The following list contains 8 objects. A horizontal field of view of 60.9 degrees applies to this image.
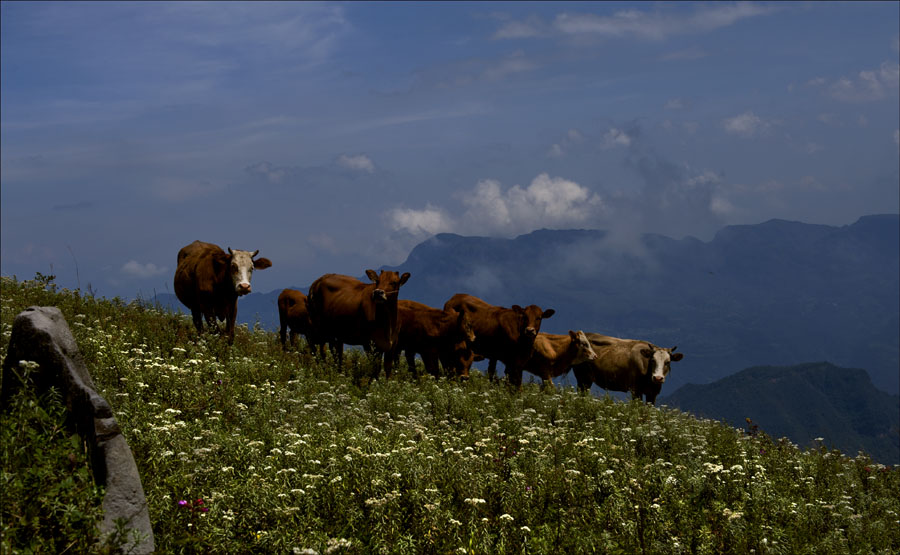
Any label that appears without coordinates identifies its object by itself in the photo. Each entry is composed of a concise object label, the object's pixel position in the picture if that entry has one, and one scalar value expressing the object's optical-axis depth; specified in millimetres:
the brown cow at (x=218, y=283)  18312
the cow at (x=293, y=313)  22656
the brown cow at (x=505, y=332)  21562
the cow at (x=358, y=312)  18734
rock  6438
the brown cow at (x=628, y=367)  23047
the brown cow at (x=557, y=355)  23859
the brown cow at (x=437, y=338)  20453
